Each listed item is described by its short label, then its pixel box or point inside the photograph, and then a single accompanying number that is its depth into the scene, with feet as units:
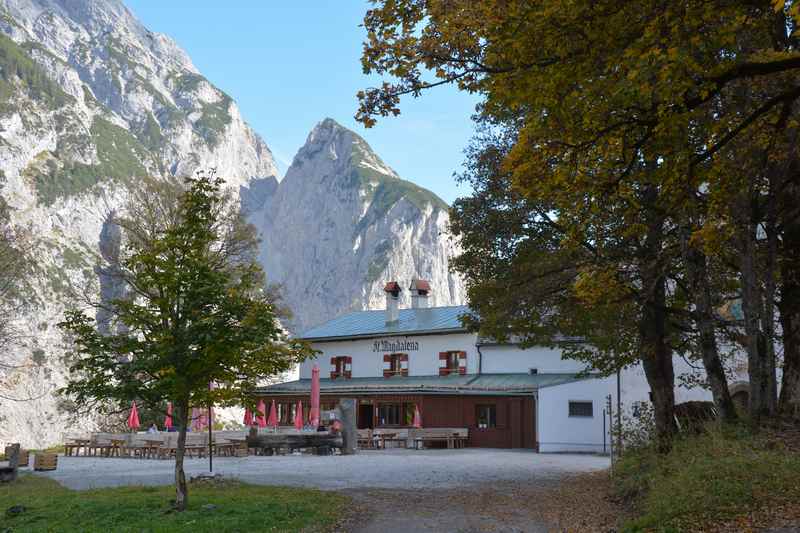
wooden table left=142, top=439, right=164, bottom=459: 96.72
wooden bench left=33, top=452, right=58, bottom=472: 77.05
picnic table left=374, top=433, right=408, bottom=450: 118.52
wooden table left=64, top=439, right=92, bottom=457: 104.23
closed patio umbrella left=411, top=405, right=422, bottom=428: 121.90
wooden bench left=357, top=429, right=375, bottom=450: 116.26
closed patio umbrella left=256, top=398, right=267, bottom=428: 129.49
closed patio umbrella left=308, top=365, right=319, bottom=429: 104.78
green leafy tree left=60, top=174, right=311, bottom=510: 42.50
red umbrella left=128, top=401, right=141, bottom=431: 103.30
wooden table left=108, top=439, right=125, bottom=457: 100.33
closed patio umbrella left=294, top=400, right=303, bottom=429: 112.42
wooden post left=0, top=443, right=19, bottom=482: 65.87
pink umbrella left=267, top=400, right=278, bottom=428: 115.69
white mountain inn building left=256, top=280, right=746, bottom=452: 113.80
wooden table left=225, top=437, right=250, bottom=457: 95.55
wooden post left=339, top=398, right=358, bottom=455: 99.45
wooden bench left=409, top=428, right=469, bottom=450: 118.16
